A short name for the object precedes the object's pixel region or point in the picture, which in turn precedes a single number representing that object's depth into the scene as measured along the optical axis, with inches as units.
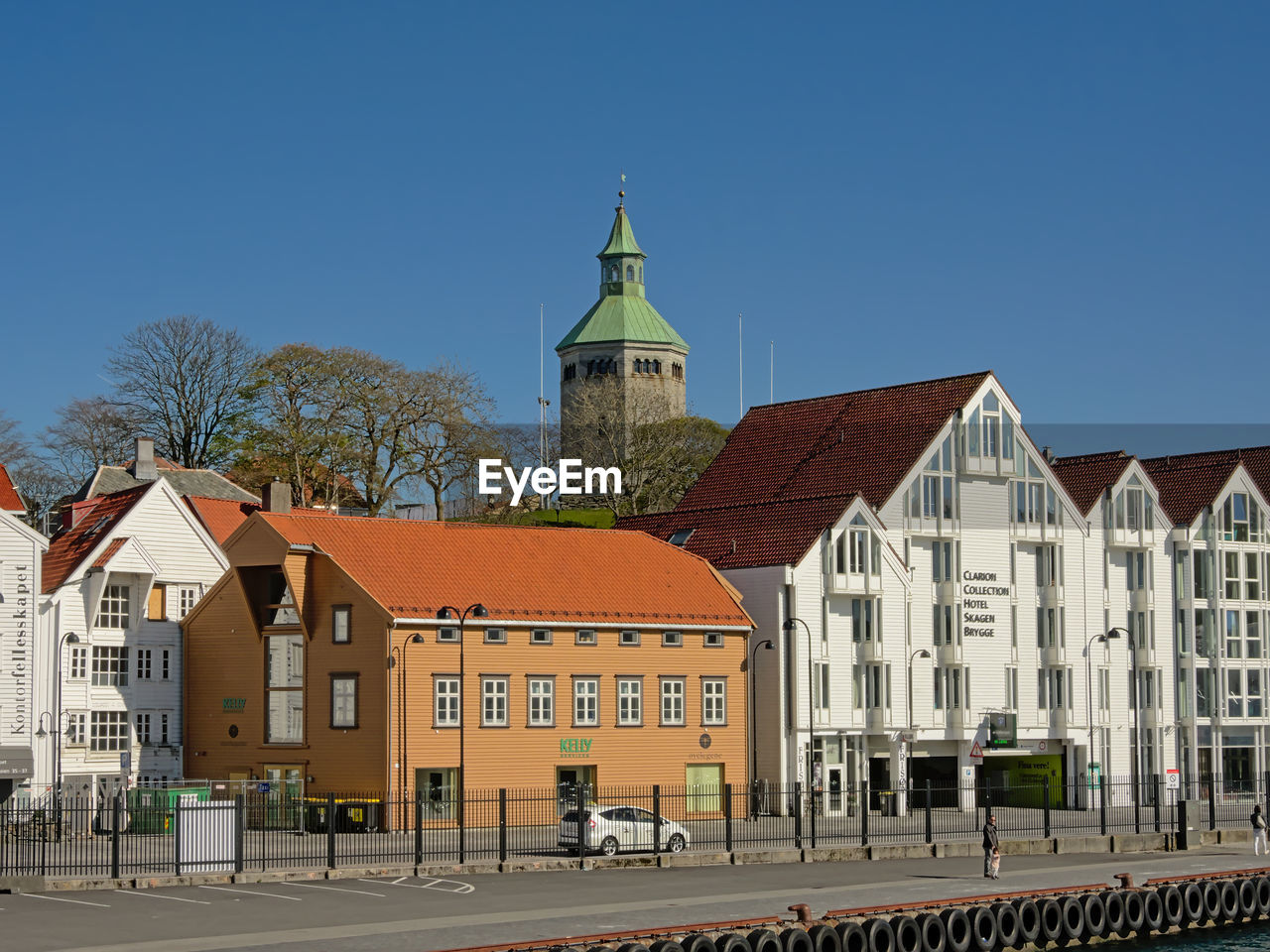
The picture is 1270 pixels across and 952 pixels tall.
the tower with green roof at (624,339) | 7465.6
